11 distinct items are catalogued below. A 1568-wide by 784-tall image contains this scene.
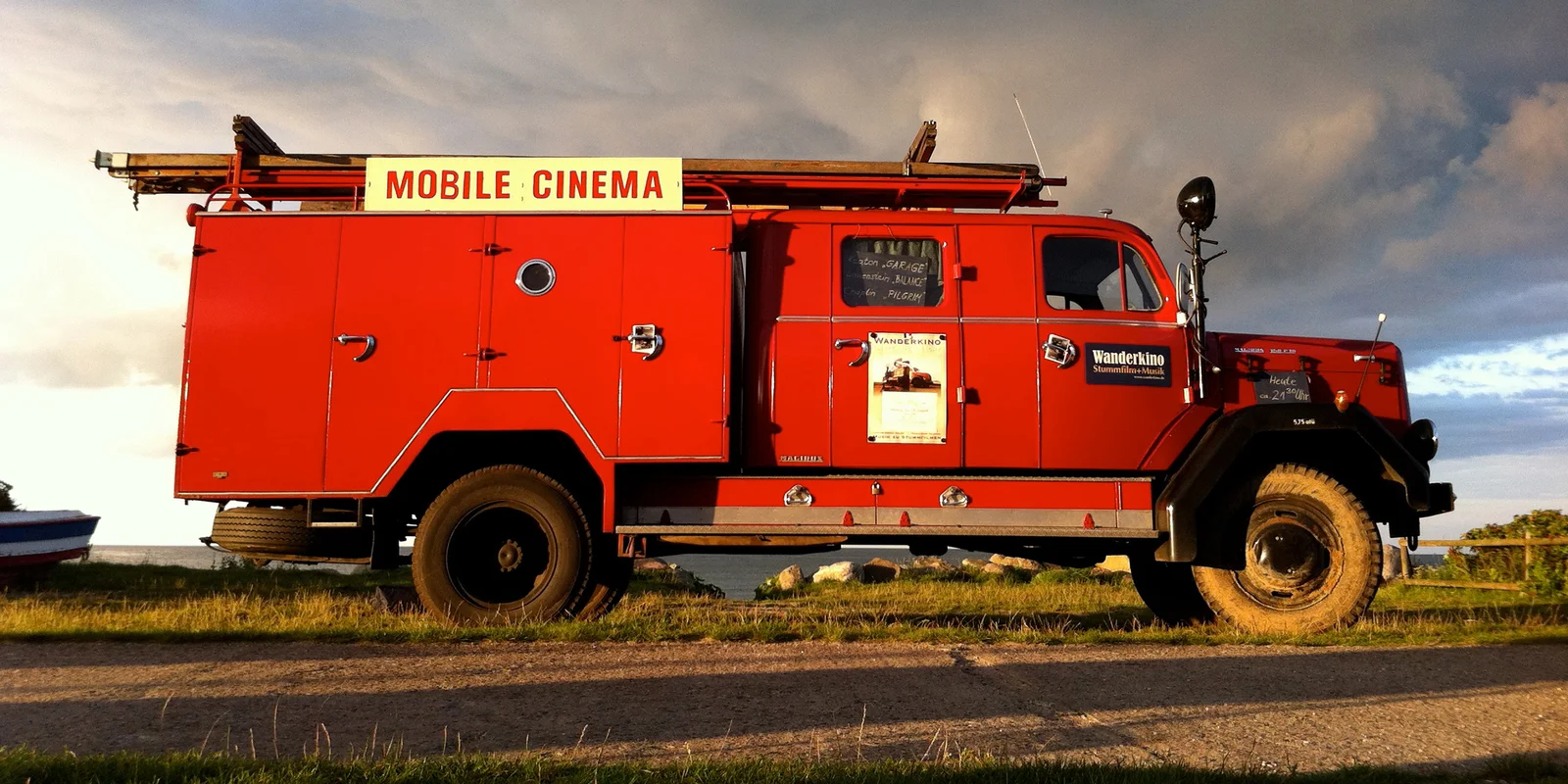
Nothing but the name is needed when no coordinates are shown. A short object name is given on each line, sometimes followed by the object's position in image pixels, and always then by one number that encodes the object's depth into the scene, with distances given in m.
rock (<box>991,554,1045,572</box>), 24.66
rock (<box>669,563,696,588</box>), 21.77
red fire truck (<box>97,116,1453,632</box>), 7.09
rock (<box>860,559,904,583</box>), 24.25
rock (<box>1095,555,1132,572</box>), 24.60
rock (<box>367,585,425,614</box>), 9.02
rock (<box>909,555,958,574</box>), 24.78
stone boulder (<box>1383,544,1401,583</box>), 22.45
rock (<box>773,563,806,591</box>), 24.22
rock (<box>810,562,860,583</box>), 24.81
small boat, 13.48
